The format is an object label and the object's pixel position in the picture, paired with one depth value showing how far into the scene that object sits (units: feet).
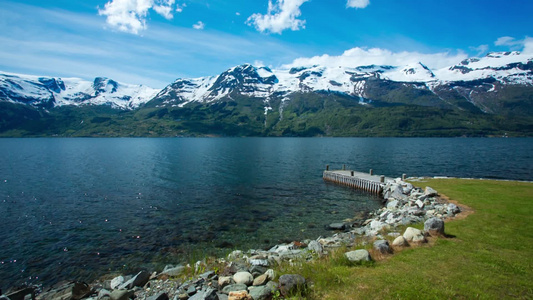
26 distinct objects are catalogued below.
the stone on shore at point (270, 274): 41.55
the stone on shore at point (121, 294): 45.39
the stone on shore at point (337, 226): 96.89
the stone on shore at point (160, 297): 41.09
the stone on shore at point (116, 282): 56.79
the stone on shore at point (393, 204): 110.54
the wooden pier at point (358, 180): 158.09
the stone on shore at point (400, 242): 50.34
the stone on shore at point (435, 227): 55.42
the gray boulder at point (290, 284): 35.88
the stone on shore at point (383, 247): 47.44
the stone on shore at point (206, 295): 36.44
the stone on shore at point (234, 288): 39.09
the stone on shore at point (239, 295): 35.27
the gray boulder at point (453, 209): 78.54
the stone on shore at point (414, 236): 51.63
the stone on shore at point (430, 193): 107.14
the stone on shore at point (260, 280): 40.36
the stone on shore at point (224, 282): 41.81
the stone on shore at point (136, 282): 52.13
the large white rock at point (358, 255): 43.80
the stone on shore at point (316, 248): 56.09
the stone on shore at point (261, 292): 35.87
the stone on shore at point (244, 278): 41.11
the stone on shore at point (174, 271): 56.90
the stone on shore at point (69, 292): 52.49
